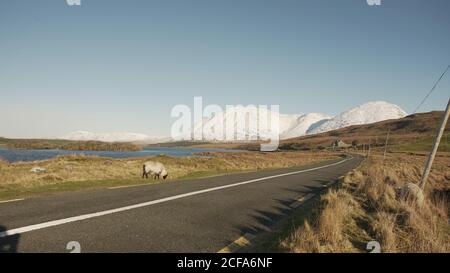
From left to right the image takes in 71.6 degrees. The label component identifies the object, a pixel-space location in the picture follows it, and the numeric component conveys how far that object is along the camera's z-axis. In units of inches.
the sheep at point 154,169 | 802.0
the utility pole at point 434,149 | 487.2
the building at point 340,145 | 5931.6
